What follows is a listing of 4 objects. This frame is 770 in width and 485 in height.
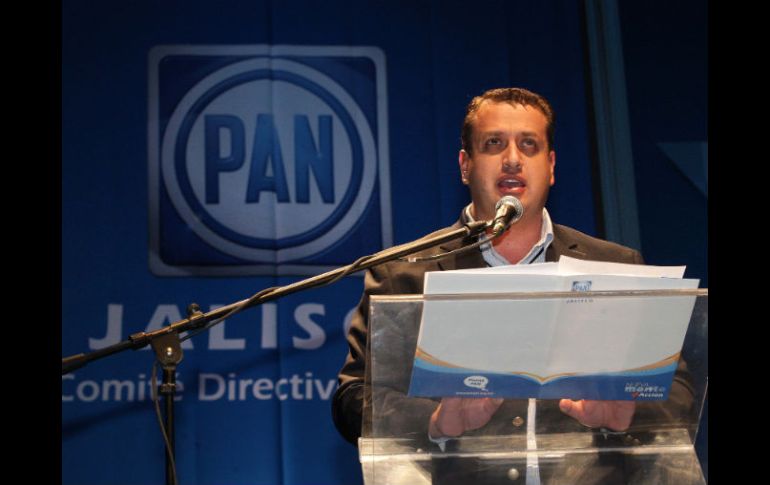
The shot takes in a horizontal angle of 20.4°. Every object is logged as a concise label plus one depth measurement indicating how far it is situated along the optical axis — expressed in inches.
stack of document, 141.4
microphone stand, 154.5
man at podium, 184.5
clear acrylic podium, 144.1
